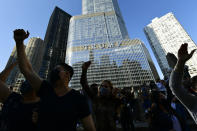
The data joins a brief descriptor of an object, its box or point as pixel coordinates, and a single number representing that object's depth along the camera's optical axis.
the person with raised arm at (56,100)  0.93
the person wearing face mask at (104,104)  2.08
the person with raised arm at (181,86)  1.15
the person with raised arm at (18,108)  1.22
